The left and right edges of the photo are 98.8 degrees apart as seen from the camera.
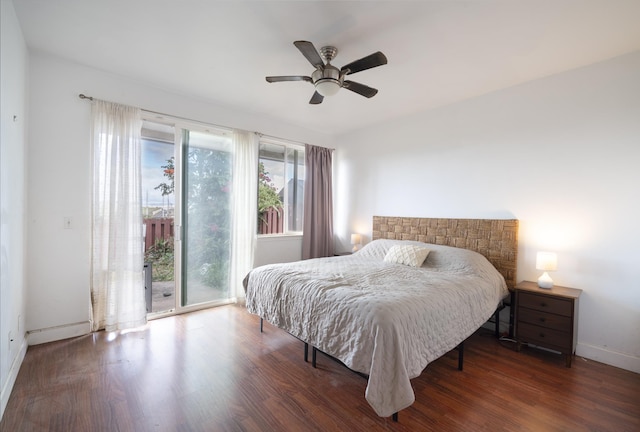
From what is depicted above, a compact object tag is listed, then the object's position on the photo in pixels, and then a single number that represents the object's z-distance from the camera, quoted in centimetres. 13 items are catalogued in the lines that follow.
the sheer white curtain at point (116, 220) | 283
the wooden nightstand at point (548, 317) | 240
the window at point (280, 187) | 439
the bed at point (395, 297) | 163
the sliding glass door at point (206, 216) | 356
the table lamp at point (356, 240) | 457
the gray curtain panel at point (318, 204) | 463
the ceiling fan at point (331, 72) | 198
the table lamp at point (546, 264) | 257
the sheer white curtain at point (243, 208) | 386
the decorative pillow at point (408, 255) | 317
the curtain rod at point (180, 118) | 275
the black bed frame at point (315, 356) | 229
